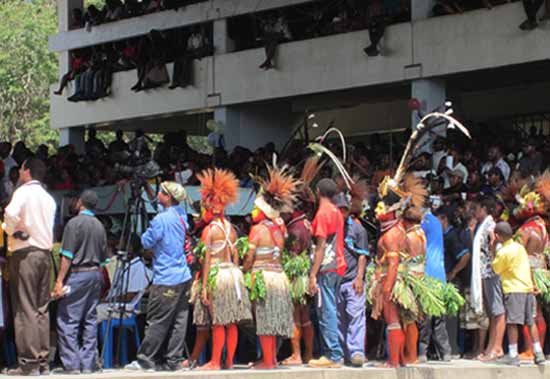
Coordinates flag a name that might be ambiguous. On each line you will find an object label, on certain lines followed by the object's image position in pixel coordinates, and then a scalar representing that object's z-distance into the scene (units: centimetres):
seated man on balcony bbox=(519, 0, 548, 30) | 2027
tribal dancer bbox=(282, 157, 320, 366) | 1330
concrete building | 2156
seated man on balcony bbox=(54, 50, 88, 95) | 2958
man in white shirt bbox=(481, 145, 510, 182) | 1944
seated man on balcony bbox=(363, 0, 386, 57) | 2273
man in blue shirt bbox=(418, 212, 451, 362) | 1402
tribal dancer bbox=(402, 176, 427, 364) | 1340
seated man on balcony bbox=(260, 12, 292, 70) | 2488
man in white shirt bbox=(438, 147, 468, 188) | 1872
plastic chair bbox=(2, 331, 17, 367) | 1266
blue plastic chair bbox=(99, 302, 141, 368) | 1334
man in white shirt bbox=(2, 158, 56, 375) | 1158
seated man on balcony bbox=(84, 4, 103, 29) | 2920
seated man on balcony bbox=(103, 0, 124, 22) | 2873
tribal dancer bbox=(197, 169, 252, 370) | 1256
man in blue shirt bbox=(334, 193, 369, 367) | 1328
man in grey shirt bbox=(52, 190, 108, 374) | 1196
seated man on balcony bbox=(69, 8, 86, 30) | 2992
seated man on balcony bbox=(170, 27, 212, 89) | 2669
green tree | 4438
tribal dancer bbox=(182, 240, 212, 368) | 1271
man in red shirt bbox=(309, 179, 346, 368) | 1295
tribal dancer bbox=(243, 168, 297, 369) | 1274
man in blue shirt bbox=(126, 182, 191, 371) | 1252
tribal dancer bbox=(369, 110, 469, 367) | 1306
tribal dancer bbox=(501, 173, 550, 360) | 1444
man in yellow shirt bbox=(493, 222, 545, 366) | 1400
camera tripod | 1309
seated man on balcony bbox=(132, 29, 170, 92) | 2712
